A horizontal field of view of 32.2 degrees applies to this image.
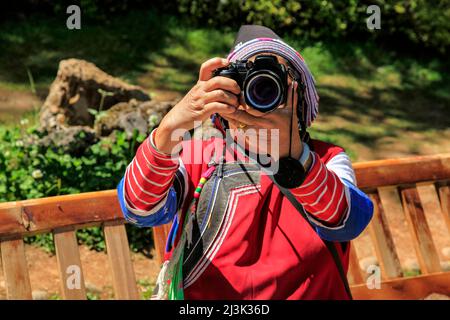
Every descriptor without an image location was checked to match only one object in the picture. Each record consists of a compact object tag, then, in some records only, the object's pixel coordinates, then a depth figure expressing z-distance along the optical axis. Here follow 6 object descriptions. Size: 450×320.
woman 2.39
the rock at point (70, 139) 5.09
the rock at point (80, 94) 5.79
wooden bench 3.19
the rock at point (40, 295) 4.59
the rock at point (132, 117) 5.35
